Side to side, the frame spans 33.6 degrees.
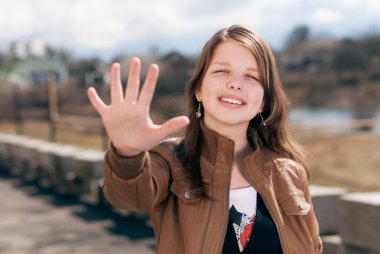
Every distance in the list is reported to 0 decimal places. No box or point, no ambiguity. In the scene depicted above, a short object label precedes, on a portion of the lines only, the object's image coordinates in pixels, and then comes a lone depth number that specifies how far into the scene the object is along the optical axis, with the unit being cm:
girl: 217
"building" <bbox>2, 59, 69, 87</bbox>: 4509
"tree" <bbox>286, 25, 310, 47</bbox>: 8366
